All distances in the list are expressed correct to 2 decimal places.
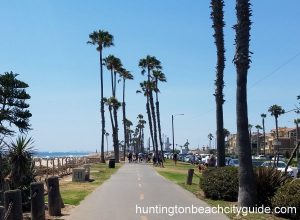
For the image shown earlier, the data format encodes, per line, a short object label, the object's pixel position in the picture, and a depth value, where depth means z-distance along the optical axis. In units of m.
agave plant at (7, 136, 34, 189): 14.40
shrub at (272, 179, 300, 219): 13.73
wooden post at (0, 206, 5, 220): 8.69
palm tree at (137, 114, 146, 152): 163.75
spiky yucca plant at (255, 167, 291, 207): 16.73
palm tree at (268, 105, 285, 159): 125.56
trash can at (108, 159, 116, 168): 55.12
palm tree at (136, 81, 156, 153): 87.93
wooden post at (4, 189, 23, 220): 10.98
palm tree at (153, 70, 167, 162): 82.62
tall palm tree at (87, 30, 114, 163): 70.36
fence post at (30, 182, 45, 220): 12.73
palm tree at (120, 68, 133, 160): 92.25
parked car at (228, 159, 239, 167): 46.92
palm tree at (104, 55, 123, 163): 81.06
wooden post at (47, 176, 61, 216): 14.48
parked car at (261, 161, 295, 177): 34.56
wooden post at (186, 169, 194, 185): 28.06
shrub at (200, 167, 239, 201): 18.42
